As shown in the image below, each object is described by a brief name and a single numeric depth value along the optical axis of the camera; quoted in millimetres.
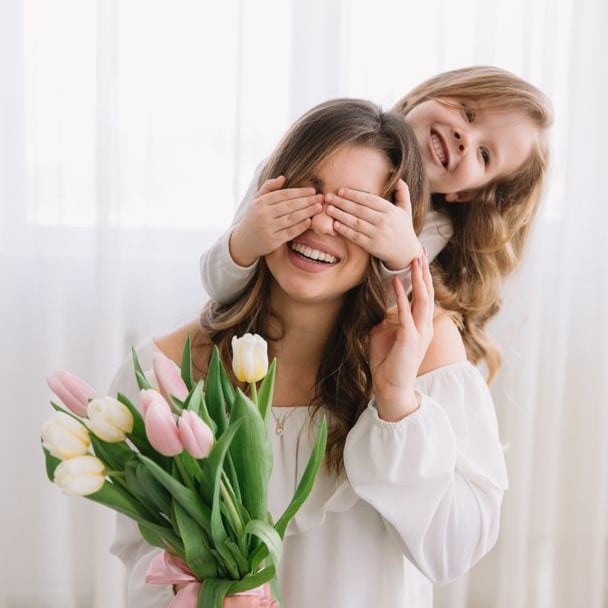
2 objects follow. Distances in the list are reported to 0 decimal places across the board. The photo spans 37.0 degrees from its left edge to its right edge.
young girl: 1435
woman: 1099
